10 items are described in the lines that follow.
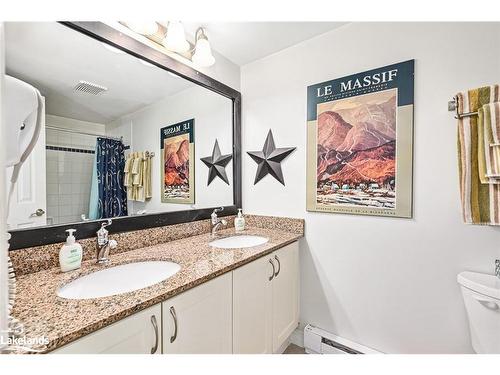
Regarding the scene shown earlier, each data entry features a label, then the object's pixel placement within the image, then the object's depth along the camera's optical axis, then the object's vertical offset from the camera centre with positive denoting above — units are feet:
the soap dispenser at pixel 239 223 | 5.77 -0.95
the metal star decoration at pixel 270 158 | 5.65 +0.75
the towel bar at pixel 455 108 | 3.30 +1.20
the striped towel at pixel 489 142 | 3.05 +0.62
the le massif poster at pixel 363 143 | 4.12 +0.89
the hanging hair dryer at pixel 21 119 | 1.94 +0.64
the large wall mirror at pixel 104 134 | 3.02 +0.96
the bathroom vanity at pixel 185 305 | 1.98 -1.34
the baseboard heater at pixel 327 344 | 4.60 -3.42
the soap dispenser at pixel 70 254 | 2.93 -0.91
